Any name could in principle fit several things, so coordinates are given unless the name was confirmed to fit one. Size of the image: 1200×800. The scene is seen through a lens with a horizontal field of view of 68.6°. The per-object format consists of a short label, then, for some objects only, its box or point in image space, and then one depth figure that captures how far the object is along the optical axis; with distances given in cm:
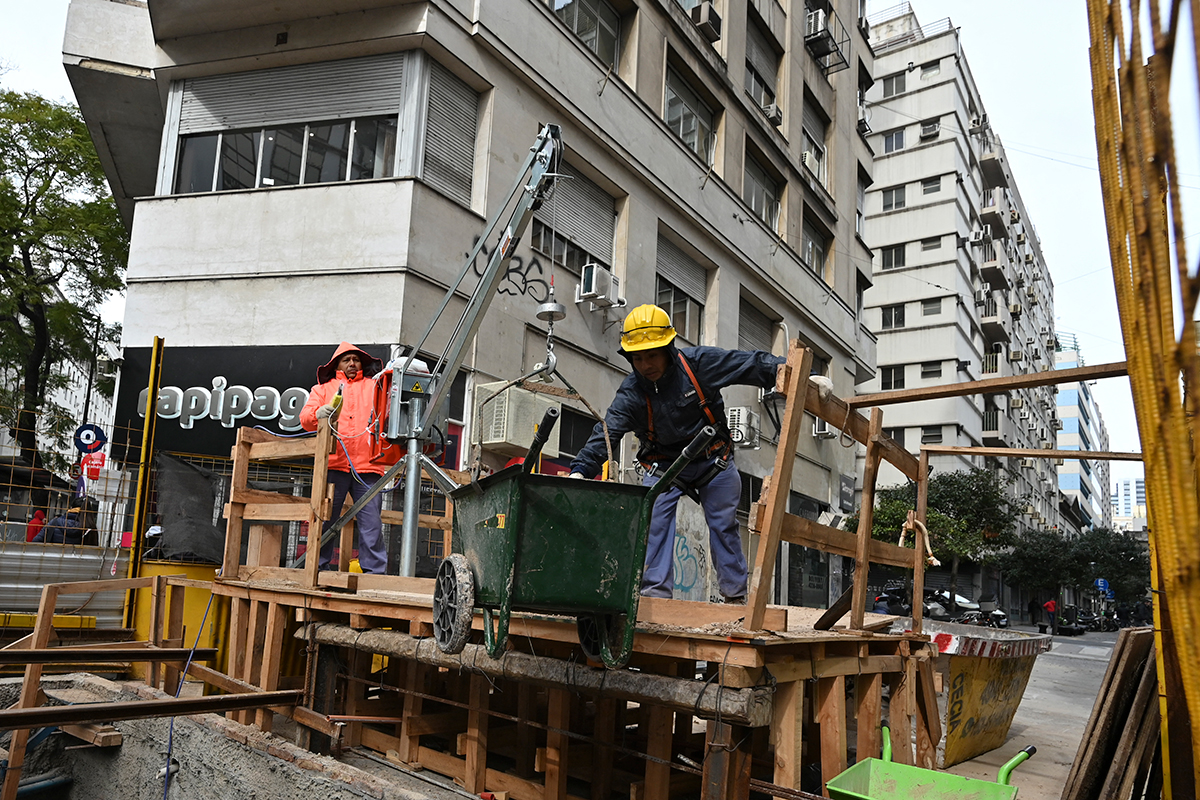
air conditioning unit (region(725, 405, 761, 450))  1753
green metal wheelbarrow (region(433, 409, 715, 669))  347
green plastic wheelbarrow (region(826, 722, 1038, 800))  362
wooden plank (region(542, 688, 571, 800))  466
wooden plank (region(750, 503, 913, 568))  400
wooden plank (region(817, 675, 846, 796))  422
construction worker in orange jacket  688
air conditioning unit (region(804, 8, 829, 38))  2273
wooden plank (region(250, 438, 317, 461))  611
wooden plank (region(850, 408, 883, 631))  466
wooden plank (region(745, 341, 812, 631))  370
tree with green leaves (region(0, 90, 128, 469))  1805
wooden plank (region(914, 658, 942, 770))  560
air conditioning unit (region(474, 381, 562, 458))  1162
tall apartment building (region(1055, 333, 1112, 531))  8400
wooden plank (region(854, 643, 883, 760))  486
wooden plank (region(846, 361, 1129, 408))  393
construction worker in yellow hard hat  469
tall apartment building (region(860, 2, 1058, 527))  3978
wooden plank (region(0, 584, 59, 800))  621
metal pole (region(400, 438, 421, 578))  659
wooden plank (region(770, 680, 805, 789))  381
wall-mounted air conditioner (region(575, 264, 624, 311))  1373
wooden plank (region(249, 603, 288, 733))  608
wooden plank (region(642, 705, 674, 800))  436
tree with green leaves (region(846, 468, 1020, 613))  2947
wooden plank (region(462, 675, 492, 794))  509
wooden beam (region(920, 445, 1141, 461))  555
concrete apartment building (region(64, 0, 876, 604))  1130
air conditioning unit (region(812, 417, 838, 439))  2242
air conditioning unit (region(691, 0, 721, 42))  1748
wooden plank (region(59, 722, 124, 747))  647
